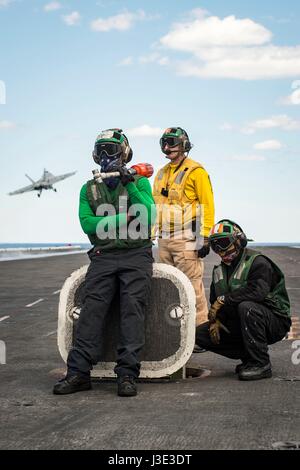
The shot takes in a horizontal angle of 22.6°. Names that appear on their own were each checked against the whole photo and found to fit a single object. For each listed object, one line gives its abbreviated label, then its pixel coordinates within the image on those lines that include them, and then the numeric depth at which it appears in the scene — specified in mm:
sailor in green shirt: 6465
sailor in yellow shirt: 8078
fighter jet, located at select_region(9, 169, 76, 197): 113475
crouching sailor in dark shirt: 6836
